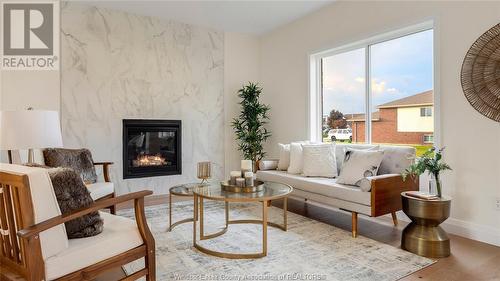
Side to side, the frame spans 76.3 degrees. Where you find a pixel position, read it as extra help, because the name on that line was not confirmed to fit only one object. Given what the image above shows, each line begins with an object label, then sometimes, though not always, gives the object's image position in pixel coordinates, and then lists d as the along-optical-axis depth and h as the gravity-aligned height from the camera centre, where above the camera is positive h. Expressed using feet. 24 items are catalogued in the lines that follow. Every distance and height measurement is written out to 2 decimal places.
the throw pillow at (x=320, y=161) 12.96 -0.88
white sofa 9.85 -1.68
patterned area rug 7.58 -3.14
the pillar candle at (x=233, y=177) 10.24 -1.19
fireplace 15.85 -0.36
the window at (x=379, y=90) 12.00 +2.16
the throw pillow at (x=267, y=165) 15.05 -1.18
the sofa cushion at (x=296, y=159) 13.85 -0.86
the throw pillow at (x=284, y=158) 14.66 -0.86
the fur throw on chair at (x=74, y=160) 11.12 -0.68
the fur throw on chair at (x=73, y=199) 5.32 -0.99
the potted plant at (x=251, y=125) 18.04 +0.92
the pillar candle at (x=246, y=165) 10.37 -0.81
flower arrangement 9.10 -0.80
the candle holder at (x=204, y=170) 10.83 -1.01
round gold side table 8.68 -2.54
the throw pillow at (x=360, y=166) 10.99 -0.94
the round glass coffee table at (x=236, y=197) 8.59 -1.57
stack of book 8.98 -1.63
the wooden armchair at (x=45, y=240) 4.88 -1.69
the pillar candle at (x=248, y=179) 9.87 -1.21
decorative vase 9.16 -1.36
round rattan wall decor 9.49 +2.00
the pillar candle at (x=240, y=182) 9.89 -1.30
